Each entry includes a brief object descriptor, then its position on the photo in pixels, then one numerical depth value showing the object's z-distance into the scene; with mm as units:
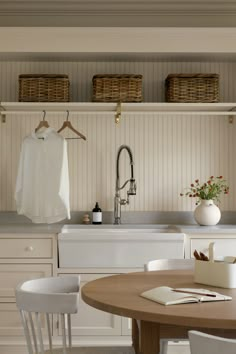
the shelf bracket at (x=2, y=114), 4098
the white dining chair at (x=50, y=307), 2084
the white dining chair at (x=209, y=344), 1484
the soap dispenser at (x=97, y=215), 4188
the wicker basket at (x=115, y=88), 3975
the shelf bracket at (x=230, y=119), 4316
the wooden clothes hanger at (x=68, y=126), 4062
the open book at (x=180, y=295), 1980
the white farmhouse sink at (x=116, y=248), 3635
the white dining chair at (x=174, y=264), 2949
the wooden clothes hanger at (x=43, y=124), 4020
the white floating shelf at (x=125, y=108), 3951
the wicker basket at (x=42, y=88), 3984
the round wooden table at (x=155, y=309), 1777
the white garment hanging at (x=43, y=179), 3928
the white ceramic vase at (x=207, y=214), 3971
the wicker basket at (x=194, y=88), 3996
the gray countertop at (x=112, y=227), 3664
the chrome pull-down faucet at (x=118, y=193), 4145
